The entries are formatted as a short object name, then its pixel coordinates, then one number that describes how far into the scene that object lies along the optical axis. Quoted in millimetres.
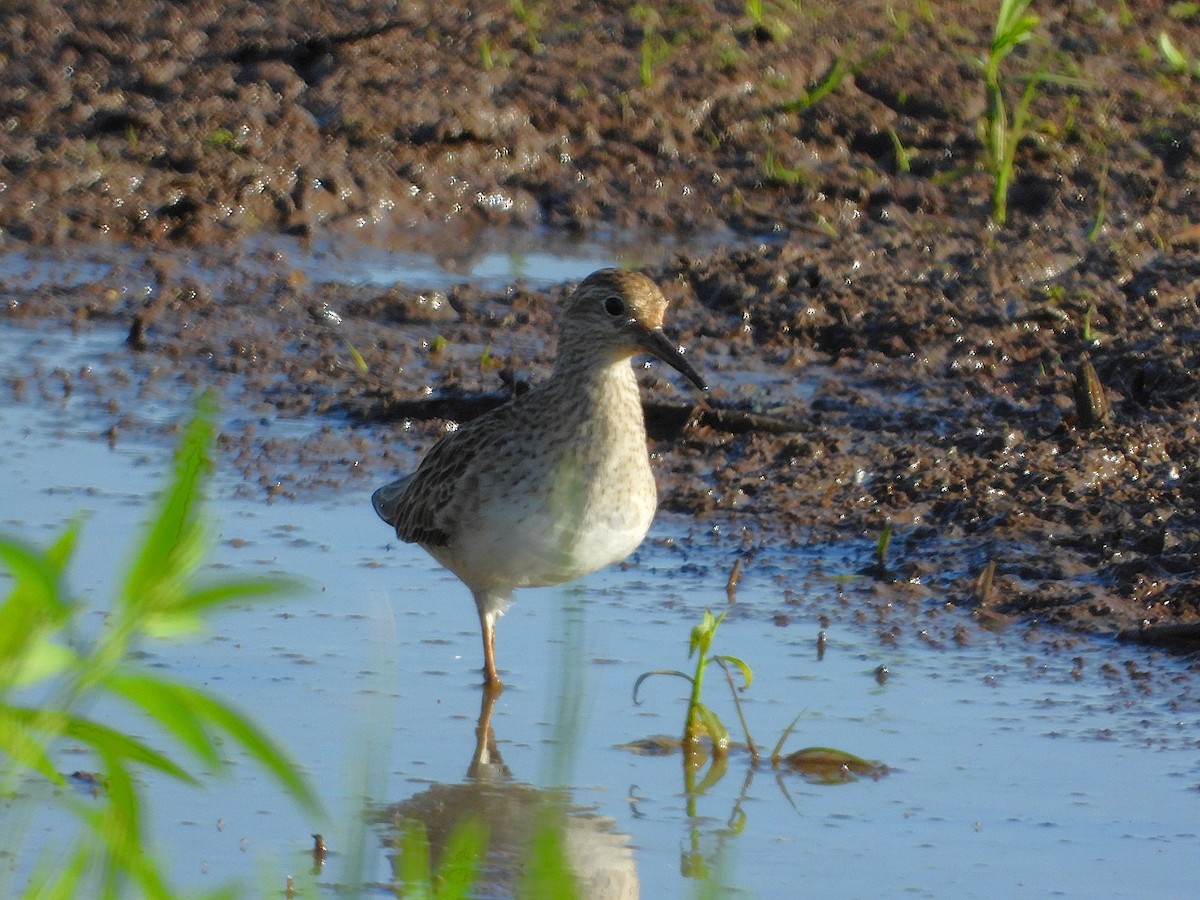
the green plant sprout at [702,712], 10250
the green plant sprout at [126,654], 3799
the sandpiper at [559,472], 11297
